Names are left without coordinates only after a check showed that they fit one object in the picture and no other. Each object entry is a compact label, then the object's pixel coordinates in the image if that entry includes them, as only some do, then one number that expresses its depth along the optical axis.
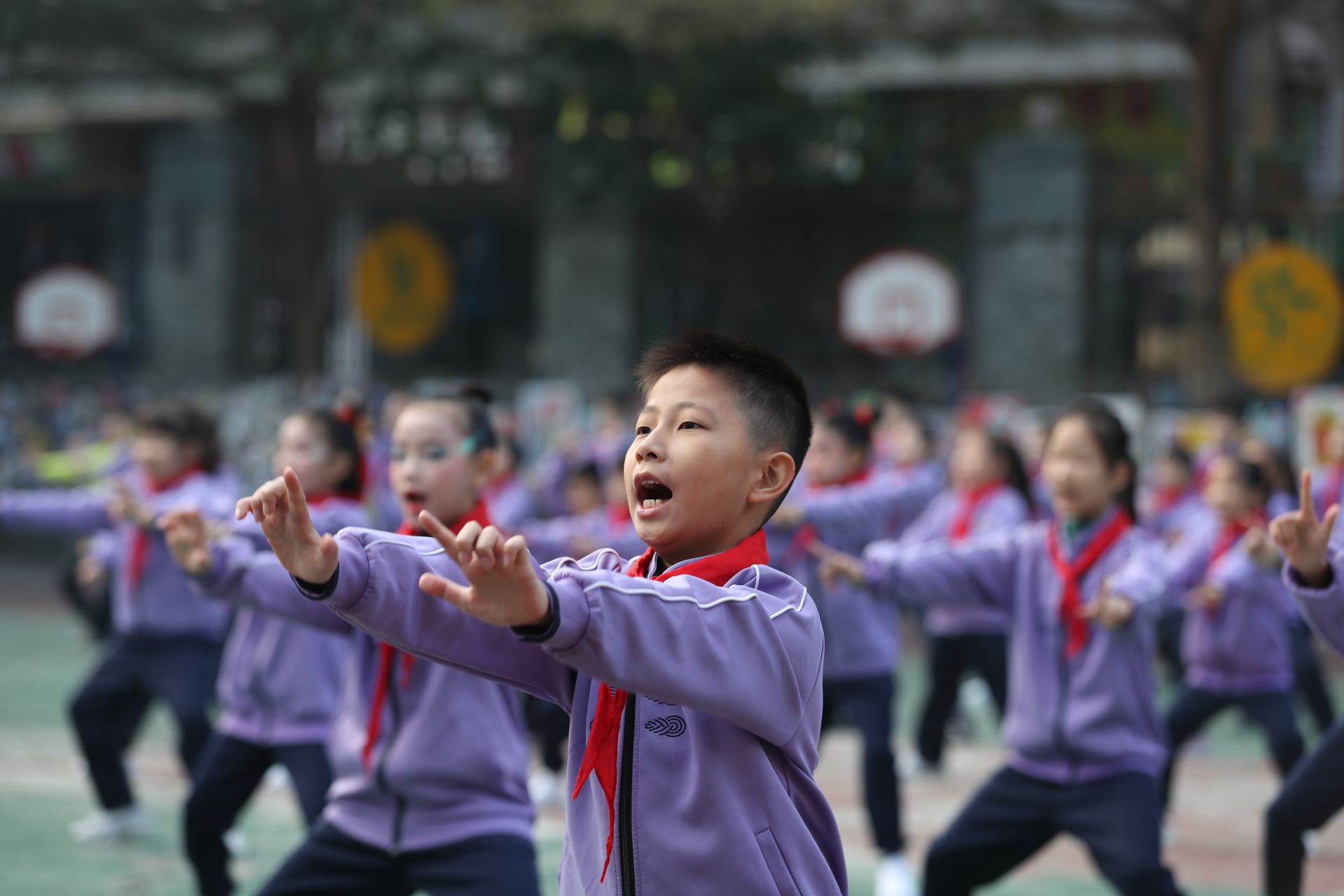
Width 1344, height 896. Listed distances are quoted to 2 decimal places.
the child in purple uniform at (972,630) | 15.48
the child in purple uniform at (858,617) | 11.40
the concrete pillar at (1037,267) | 32.19
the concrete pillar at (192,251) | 37.87
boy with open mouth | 4.62
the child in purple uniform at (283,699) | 9.16
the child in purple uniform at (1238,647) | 13.15
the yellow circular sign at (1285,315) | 27.66
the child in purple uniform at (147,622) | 12.23
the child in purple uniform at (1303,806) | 8.46
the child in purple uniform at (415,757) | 7.01
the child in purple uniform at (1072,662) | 8.23
